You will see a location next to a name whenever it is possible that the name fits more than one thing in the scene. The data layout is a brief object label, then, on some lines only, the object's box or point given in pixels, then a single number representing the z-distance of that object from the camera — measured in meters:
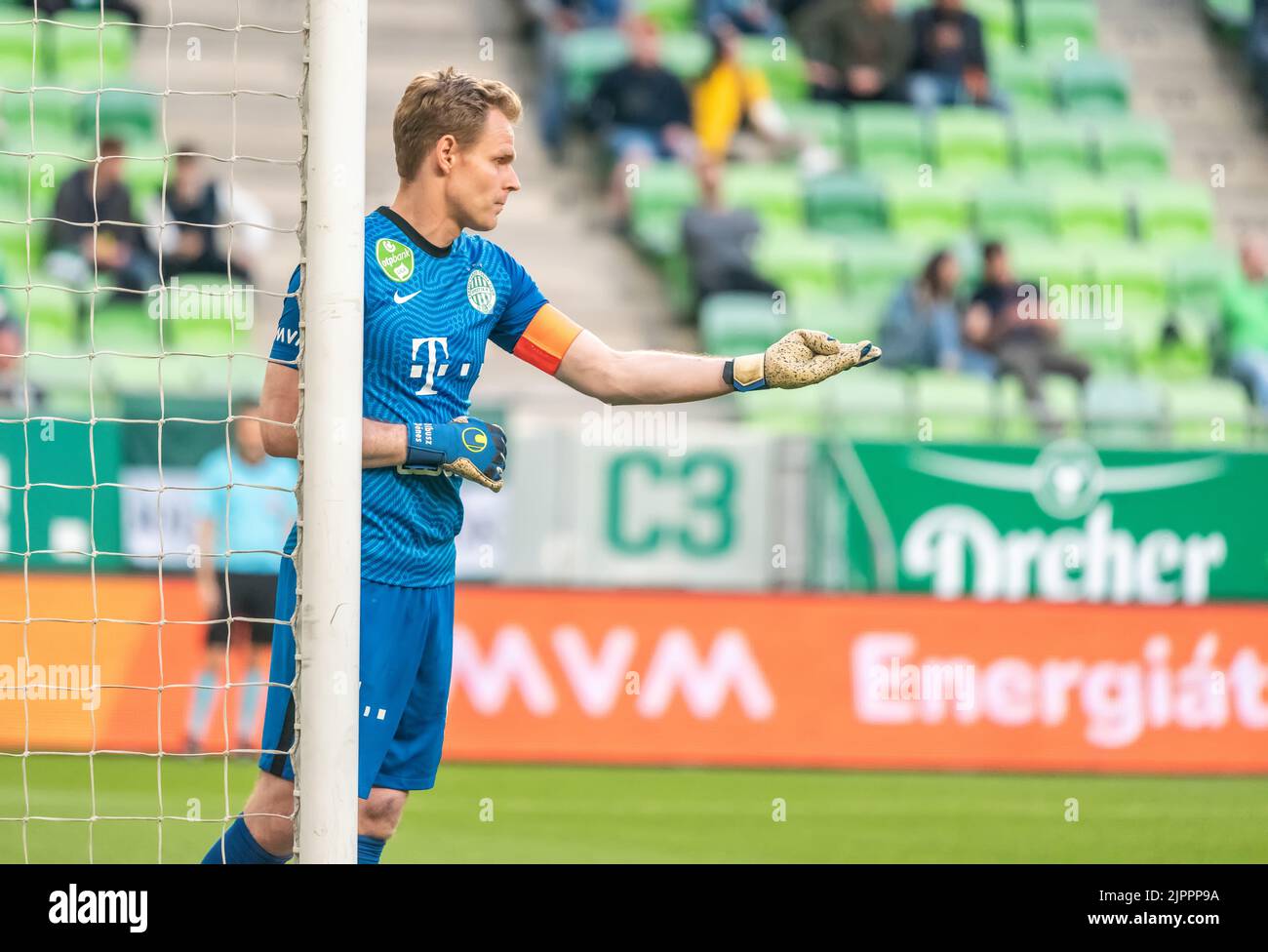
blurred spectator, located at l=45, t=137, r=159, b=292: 11.67
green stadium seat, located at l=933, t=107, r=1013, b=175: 15.37
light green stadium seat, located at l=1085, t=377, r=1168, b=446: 11.06
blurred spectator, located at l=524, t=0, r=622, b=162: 14.64
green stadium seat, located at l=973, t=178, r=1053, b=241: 14.92
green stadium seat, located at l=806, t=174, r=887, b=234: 14.59
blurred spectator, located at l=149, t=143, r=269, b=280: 11.77
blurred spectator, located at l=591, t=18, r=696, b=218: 14.16
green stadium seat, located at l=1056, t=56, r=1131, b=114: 16.39
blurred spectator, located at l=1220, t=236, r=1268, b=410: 13.41
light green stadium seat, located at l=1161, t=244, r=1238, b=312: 14.67
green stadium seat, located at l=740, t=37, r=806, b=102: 15.37
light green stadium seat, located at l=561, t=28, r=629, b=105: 14.52
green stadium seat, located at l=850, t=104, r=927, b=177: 15.19
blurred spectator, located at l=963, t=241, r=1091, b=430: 12.80
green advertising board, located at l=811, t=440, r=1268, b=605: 10.80
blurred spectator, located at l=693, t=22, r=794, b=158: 14.52
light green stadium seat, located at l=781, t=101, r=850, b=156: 15.13
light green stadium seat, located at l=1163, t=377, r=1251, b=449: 11.16
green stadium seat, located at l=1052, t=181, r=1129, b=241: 15.16
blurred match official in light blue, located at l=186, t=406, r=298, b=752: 9.94
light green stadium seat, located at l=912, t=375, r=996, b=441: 11.18
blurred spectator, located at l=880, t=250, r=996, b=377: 12.58
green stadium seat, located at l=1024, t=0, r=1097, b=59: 16.88
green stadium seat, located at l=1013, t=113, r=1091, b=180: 15.64
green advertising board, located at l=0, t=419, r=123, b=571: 9.89
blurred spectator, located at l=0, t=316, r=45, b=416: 9.69
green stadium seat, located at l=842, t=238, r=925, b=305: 13.95
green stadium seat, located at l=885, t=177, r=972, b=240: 14.75
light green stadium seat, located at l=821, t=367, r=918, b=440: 11.10
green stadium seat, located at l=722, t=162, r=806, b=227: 14.34
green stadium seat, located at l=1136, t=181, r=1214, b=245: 15.28
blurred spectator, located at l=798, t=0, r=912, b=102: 15.19
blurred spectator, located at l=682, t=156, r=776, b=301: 13.27
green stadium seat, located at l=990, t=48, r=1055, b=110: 16.25
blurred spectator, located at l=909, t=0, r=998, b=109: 15.34
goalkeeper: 4.53
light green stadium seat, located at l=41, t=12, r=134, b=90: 13.78
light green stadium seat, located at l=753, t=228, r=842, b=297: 13.82
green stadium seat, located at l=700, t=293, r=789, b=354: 12.77
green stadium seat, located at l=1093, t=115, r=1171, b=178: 15.87
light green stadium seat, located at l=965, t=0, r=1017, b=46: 16.66
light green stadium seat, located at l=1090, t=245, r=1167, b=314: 14.36
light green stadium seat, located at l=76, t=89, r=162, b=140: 13.65
